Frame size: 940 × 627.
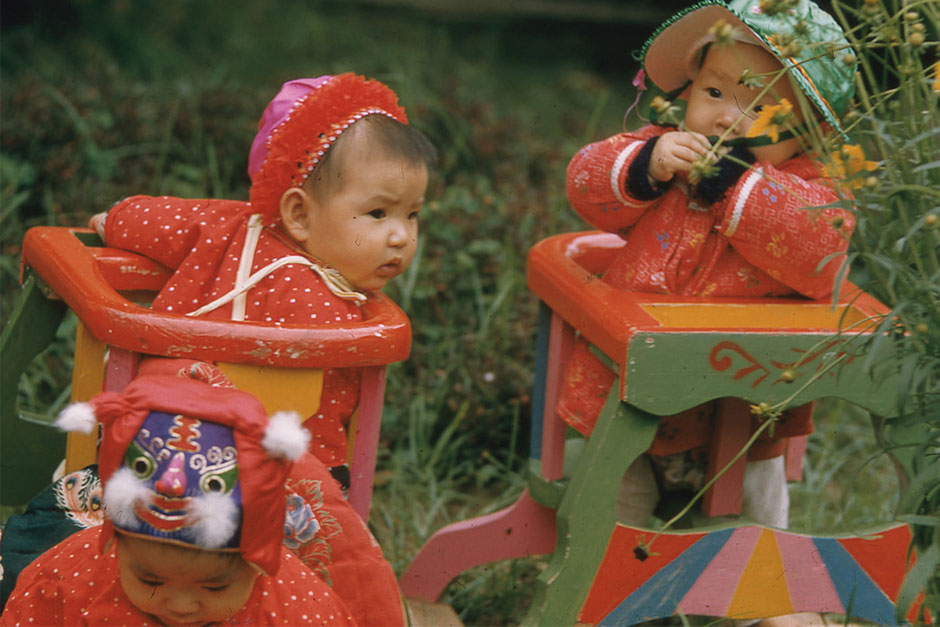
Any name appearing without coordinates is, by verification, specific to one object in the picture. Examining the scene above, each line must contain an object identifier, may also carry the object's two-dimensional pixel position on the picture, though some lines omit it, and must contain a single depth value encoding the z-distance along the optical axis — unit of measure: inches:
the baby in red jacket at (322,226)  178.2
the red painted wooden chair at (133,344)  172.3
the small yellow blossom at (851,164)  166.1
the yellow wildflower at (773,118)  165.5
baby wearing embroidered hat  163.1
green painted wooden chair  175.7
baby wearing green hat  178.8
